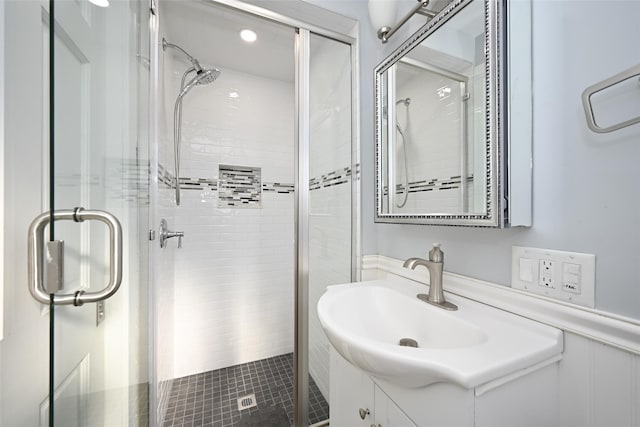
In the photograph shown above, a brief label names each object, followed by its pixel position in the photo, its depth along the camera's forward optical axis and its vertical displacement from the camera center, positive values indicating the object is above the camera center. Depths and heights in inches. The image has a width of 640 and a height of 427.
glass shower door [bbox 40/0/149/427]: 16.6 +0.2
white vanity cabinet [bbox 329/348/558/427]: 19.3 -16.5
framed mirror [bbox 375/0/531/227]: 26.3 +12.4
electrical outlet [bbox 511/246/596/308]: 21.9 -5.8
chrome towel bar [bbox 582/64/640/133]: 18.6 +10.4
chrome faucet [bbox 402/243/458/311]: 32.4 -7.6
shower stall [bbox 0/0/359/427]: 19.5 +1.0
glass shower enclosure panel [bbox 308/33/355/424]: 52.4 +6.5
